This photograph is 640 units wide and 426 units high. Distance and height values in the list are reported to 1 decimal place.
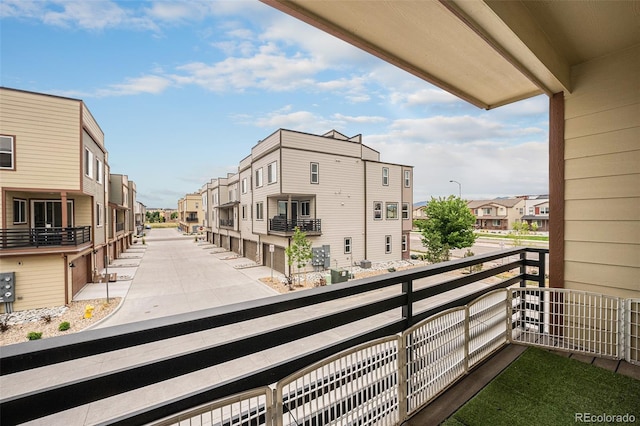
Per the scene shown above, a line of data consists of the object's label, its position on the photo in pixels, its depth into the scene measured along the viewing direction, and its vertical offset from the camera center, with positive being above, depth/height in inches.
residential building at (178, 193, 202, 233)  1888.5 +10.6
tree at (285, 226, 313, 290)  468.4 -64.8
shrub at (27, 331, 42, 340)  238.9 -105.0
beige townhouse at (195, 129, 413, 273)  526.9 +24.1
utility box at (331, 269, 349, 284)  423.8 -98.4
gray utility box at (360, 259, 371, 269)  573.3 -107.7
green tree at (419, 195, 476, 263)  593.0 -37.5
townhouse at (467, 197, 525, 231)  1855.3 -11.5
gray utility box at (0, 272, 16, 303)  313.0 -83.0
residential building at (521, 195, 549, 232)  1734.1 -11.2
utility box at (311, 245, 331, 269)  542.6 -88.4
